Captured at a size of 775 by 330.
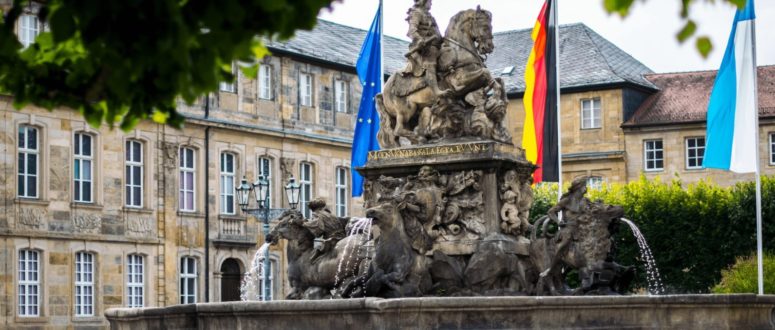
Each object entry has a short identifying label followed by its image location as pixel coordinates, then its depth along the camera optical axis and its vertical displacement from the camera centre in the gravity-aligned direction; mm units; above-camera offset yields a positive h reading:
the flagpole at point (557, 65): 35194 +2641
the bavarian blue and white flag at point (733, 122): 35031 +1493
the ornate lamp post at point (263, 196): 36625 +262
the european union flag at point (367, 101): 36688 +2051
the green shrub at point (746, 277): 44406 -1669
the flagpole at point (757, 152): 33656 +951
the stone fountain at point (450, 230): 19906 -243
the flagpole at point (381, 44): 37531 +3239
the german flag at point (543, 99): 35469 +1993
